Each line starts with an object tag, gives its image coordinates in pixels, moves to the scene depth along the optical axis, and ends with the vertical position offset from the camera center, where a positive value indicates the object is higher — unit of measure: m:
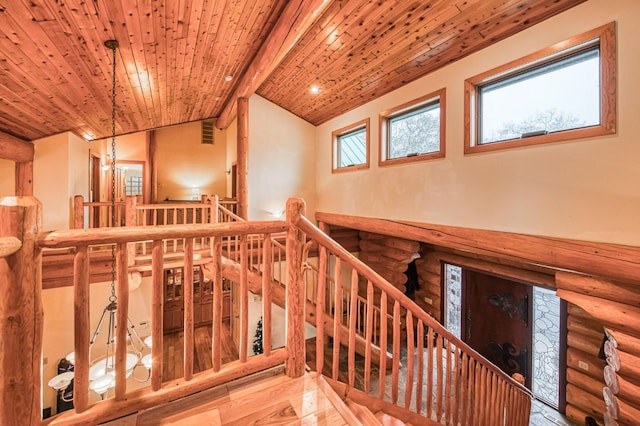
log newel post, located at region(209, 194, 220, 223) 4.17 +0.04
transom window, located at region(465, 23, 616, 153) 2.14 +1.11
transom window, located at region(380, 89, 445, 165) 3.49 +1.19
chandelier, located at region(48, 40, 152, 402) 2.28 -1.48
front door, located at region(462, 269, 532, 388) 4.00 -1.76
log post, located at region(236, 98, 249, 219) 5.16 +1.10
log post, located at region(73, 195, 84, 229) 3.82 -0.03
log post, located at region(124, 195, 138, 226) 3.64 +0.00
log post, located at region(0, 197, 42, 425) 0.94 -0.39
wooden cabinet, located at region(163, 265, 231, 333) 6.54 -2.26
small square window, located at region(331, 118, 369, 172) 4.77 +1.26
